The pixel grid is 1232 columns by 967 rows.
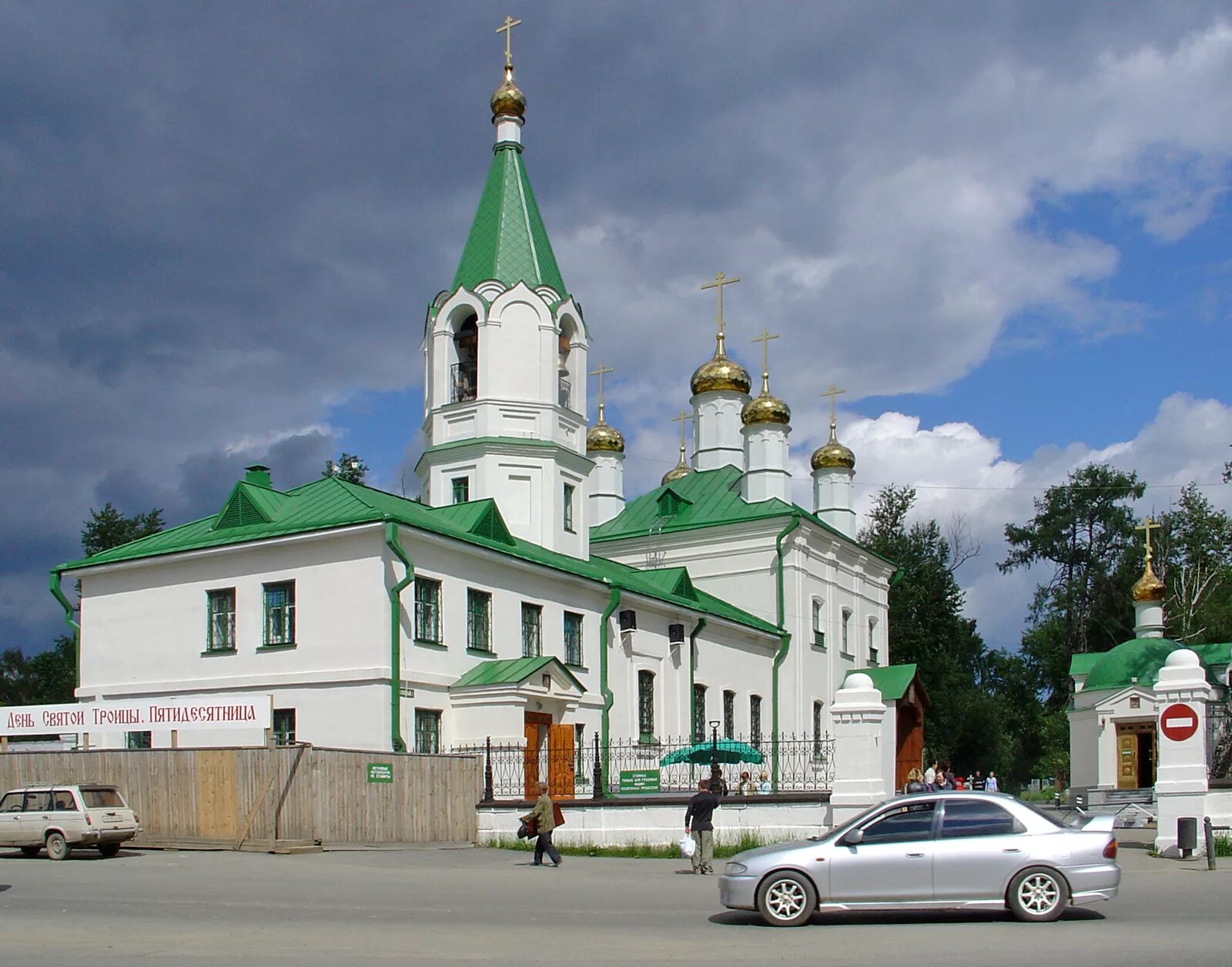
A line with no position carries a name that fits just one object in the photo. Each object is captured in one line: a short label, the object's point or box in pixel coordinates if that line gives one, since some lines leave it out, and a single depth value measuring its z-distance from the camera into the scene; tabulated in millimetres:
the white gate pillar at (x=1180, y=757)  19641
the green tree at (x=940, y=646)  58844
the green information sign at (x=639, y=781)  24234
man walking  18875
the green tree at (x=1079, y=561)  65000
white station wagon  19297
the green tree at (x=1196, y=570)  53125
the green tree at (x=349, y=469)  57094
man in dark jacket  17984
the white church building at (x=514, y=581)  25375
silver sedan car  12148
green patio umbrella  26688
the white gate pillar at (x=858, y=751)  19250
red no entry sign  19625
